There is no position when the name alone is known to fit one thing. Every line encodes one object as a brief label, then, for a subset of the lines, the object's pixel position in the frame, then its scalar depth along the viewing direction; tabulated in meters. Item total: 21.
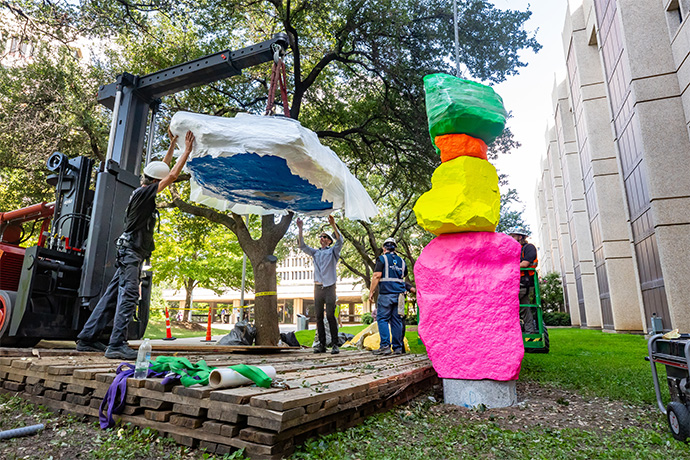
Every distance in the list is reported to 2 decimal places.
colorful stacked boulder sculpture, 4.69
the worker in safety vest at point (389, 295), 7.16
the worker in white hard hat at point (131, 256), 4.76
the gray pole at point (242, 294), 16.20
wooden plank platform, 2.70
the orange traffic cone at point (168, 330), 14.87
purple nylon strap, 3.14
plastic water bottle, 3.28
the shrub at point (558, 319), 29.05
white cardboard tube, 3.07
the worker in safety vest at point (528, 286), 7.41
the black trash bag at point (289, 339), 10.95
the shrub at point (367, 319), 30.40
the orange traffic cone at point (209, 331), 15.49
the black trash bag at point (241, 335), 9.91
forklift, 5.43
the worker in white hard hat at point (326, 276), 7.67
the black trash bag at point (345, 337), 11.79
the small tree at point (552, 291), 33.22
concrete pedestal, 4.64
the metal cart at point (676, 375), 3.35
